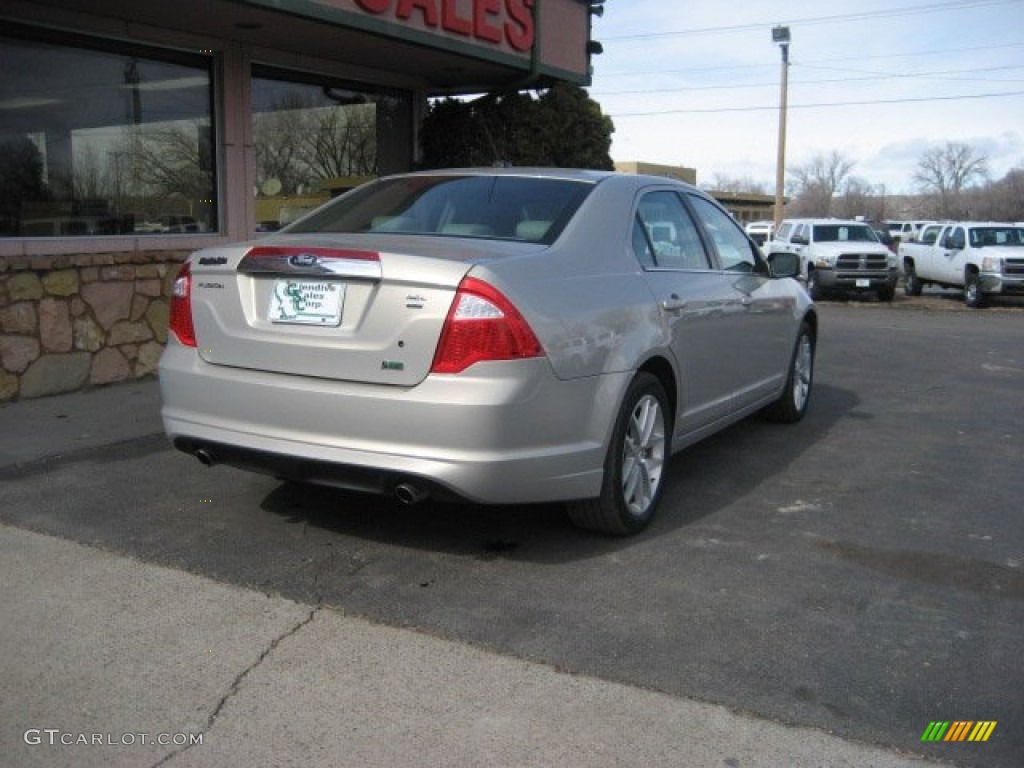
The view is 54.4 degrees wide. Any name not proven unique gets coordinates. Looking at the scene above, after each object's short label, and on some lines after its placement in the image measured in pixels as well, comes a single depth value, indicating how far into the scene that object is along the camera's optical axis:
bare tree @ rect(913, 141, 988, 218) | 87.62
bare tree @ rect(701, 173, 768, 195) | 109.25
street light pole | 34.19
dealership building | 7.70
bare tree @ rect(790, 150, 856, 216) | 96.56
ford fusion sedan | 3.85
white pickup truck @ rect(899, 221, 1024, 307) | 19.43
